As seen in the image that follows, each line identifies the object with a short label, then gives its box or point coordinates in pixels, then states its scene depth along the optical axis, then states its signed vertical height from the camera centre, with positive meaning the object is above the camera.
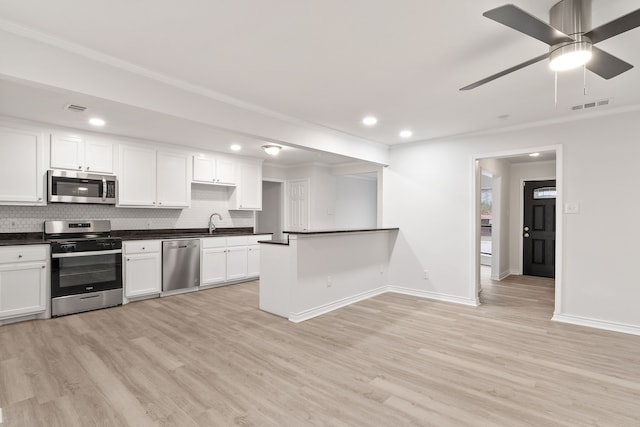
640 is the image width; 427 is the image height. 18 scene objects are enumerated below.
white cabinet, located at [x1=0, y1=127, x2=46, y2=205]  3.96 +0.54
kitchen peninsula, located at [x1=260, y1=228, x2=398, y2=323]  3.98 -0.78
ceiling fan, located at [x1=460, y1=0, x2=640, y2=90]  1.59 +0.95
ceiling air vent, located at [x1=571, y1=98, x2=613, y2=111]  3.45 +1.19
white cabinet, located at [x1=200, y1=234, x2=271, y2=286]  5.56 -0.83
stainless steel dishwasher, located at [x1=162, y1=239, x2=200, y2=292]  5.10 -0.82
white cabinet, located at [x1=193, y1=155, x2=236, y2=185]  5.76 +0.78
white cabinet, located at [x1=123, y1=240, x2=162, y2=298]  4.71 -0.82
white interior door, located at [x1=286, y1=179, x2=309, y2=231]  7.39 +0.19
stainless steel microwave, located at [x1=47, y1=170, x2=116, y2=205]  4.28 +0.33
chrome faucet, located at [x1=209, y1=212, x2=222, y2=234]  6.20 -0.24
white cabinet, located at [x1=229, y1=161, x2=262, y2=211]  6.40 +0.49
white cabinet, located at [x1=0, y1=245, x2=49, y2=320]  3.71 -0.80
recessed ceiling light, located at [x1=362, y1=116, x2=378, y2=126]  4.03 +1.17
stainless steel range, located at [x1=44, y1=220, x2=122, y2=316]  4.07 -0.72
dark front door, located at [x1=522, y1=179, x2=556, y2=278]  6.71 -0.28
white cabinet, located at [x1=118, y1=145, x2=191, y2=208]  4.92 +0.53
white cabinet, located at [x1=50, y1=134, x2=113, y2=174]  4.32 +0.79
